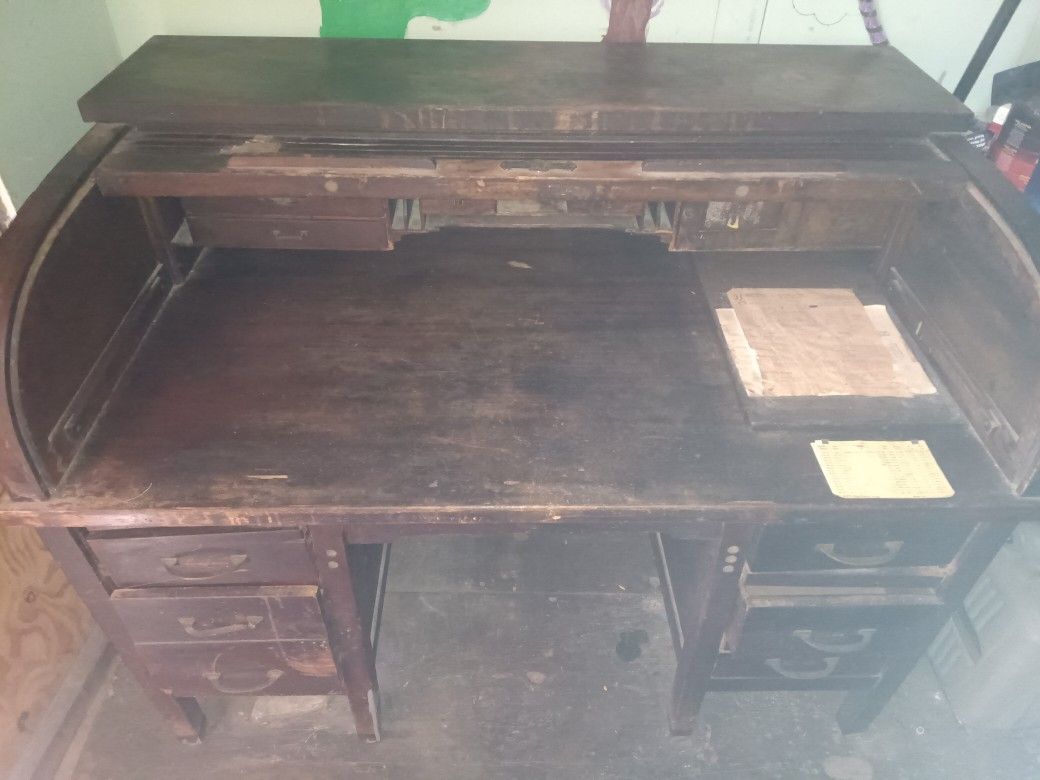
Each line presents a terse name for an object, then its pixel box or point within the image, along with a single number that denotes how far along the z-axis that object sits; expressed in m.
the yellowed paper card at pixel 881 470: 0.99
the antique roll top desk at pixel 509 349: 0.99
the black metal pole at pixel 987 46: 1.37
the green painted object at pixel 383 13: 1.37
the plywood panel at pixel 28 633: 1.30
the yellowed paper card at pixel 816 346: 1.13
